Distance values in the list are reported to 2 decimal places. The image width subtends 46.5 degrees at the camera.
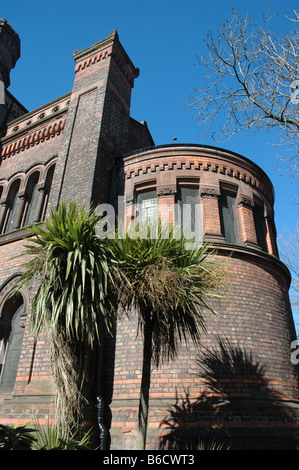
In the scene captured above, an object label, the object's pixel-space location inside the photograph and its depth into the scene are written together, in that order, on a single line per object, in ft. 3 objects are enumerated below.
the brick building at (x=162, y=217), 24.61
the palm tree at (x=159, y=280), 18.31
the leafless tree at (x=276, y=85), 22.22
